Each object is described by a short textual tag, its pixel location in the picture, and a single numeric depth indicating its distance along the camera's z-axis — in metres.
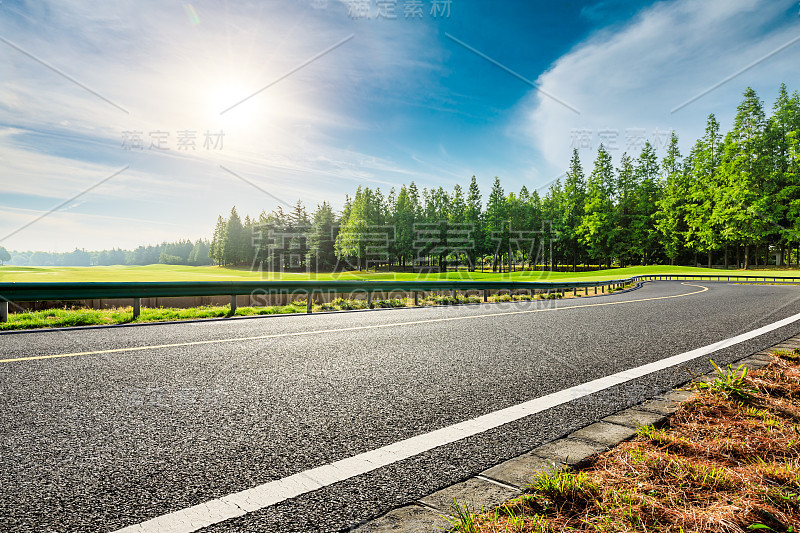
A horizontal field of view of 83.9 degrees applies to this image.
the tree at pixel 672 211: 61.88
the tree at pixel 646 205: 66.19
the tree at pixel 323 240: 75.06
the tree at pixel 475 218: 68.44
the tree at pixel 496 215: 68.44
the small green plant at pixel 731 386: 3.47
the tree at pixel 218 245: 103.64
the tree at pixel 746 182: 48.69
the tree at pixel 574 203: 70.31
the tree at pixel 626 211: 67.44
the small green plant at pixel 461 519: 1.76
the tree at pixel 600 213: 64.88
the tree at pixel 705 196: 54.22
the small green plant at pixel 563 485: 2.03
